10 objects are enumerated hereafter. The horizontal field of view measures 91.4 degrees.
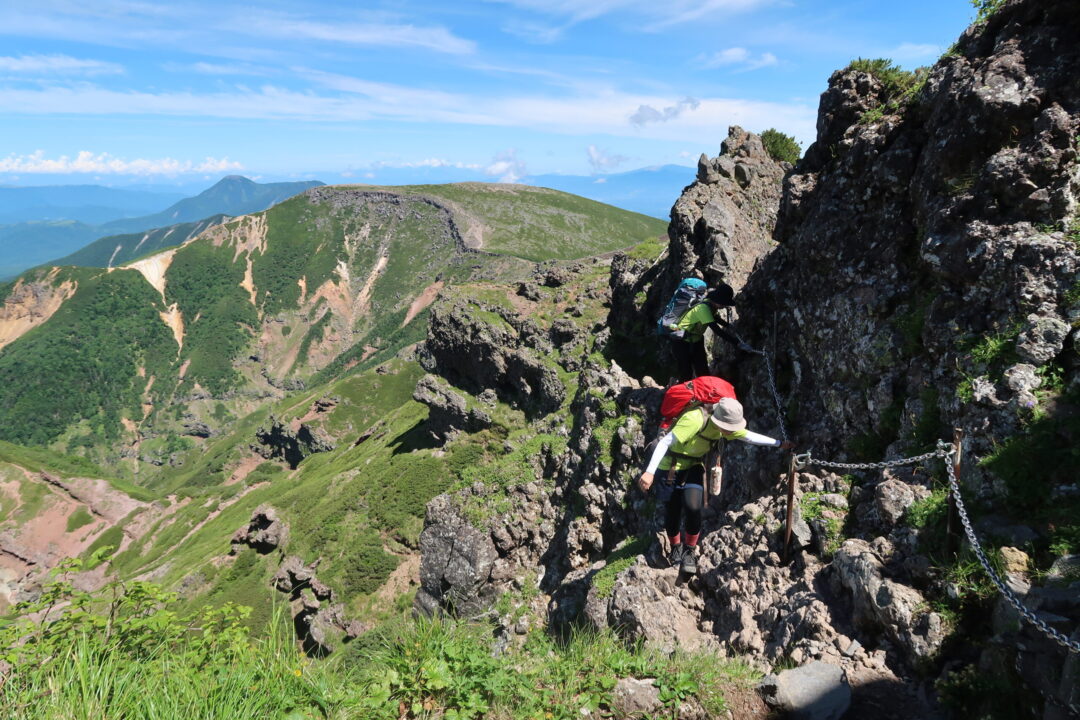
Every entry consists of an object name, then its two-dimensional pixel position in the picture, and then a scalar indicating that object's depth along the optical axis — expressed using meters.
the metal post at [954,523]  6.51
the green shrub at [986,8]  9.90
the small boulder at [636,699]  5.75
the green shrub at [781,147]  29.83
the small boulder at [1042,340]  6.87
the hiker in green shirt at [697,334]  12.80
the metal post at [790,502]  8.42
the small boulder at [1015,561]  5.71
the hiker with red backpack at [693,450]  8.42
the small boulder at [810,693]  5.81
